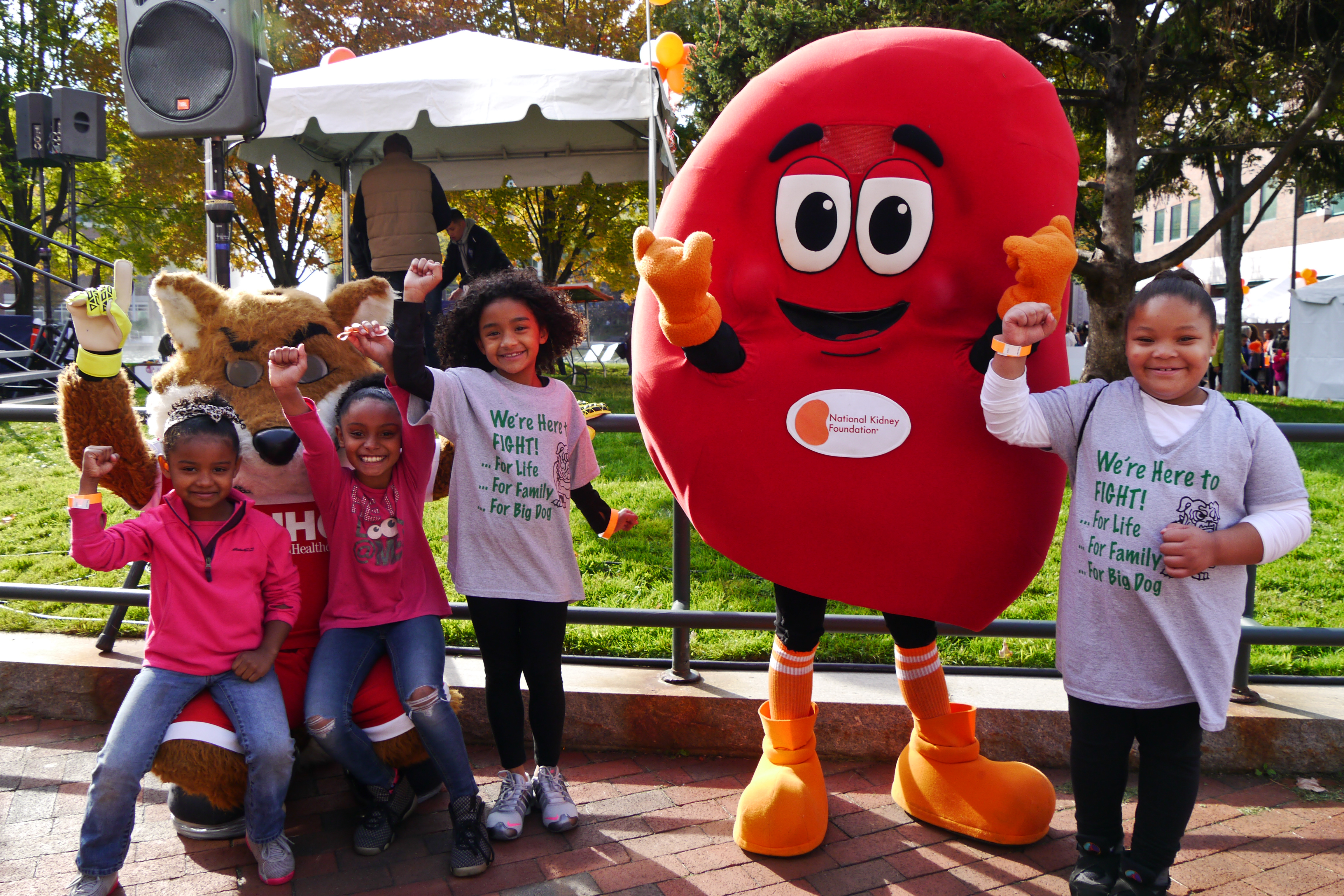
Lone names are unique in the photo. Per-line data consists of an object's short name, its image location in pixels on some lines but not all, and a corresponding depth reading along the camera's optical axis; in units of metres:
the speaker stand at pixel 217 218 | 3.99
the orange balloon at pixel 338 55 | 8.83
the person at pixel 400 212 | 6.61
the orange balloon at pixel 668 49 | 7.98
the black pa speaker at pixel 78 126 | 10.05
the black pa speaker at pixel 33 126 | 10.02
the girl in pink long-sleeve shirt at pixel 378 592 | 2.65
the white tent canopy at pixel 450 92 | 7.51
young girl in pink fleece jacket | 2.52
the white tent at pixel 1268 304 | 21.78
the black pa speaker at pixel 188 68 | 3.86
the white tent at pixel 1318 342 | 16.44
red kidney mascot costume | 2.35
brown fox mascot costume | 2.68
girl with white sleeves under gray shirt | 2.17
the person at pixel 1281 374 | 19.52
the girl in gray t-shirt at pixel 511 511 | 2.72
